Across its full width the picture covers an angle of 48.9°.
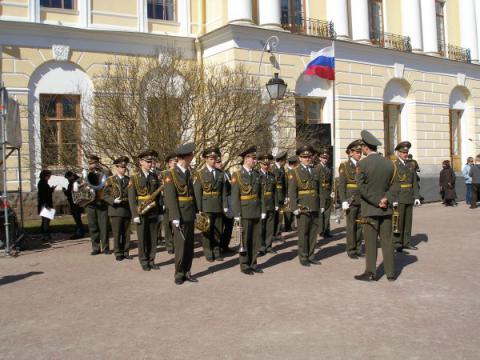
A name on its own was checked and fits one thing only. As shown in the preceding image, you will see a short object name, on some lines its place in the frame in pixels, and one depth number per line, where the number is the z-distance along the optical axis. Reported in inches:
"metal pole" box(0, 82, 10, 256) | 406.9
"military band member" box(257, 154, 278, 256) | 405.4
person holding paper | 486.0
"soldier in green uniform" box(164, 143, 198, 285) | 304.3
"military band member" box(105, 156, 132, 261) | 389.1
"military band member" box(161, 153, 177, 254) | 411.8
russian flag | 765.3
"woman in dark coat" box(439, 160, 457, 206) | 757.3
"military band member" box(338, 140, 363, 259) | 381.4
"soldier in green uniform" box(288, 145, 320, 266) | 350.3
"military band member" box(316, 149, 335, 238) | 436.5
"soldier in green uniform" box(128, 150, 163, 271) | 350.6
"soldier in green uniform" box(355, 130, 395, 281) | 300.2
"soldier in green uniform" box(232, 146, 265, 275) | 330.3
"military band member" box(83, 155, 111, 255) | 414.9
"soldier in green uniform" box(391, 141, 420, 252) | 401.4
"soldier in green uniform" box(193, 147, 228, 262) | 371.9
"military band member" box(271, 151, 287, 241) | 453.2
